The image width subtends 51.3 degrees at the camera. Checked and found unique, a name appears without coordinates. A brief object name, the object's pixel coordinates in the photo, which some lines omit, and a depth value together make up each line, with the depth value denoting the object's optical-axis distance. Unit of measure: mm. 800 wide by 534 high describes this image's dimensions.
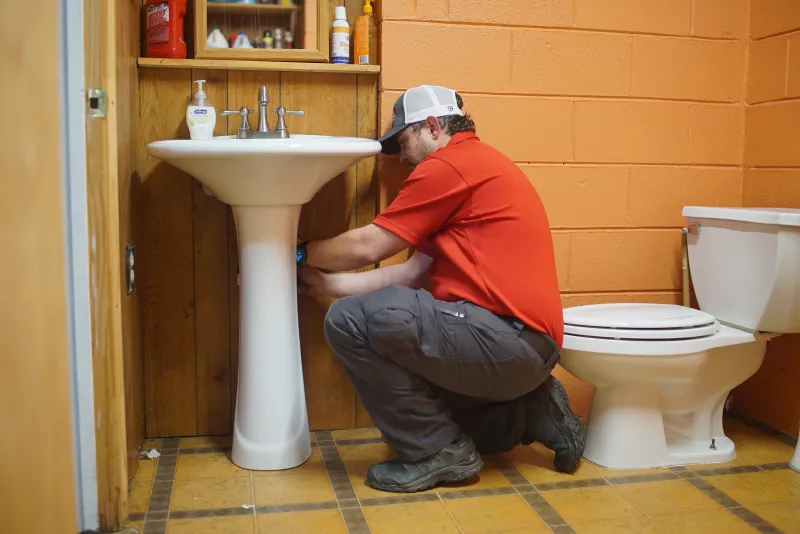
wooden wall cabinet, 2316
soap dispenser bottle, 2195
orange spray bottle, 2355
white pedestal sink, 2020
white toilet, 2129
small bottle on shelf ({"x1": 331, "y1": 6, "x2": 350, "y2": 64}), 2342
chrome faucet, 2201
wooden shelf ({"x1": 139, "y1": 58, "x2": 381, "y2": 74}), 2254
